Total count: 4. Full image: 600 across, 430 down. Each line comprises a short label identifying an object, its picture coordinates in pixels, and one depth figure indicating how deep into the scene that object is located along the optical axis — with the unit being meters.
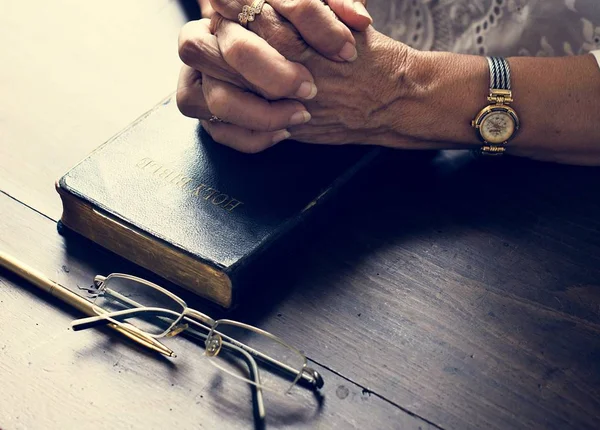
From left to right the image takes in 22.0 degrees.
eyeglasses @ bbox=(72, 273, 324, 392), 0.79
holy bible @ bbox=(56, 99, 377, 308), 0.82
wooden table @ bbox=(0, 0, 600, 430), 0.78
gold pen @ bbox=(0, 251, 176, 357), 0.80
